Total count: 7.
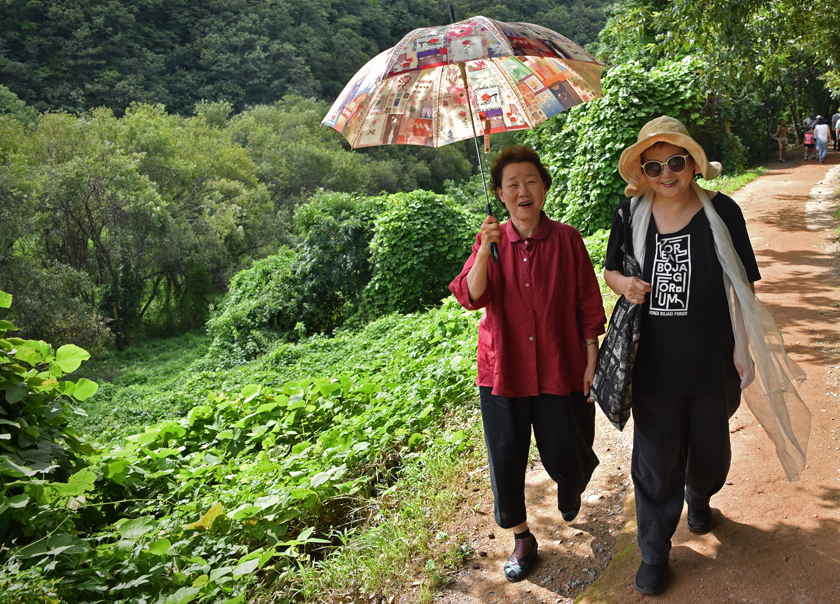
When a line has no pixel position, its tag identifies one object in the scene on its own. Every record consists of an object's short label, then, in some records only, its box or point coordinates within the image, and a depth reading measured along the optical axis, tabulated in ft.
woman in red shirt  8.04
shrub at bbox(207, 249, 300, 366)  43.88
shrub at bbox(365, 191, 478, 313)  37.83
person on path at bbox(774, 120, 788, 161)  57.67
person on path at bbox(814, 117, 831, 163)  52.70
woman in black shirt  7.23
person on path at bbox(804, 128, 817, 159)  56.03
